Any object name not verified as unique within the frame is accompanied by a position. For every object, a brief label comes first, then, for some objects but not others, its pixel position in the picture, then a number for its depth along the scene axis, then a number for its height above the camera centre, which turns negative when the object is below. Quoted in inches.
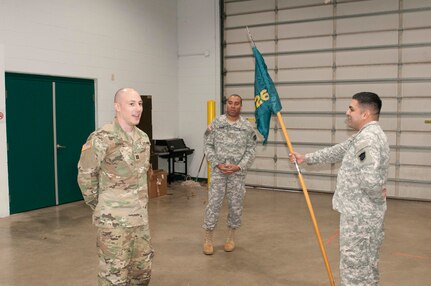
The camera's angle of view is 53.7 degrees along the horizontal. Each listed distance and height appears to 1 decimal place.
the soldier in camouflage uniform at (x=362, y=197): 109.3 -20.5
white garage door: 308.8 +37.8
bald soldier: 107.0 -18.2
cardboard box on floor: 320.8 -47.6
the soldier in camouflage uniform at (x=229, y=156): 182.9 -15.4
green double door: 264.2 -9.2
